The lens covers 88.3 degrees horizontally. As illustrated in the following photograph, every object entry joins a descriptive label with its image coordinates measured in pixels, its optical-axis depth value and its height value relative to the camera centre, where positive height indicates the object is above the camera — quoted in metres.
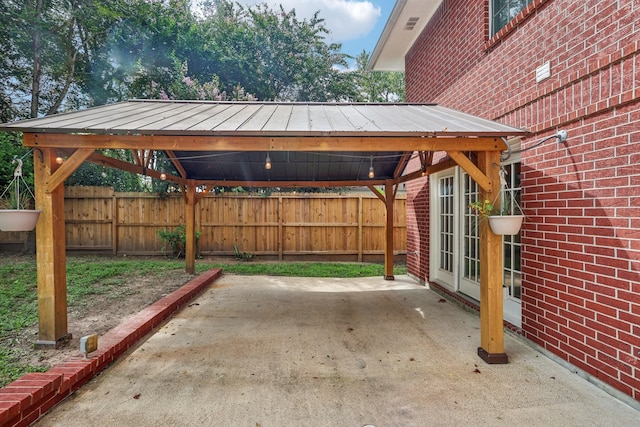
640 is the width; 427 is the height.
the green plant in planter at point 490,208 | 3.19 +0.05
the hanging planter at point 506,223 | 3.03 -0.10
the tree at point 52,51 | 8.57 +4.73
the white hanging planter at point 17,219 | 2.96 -0.01
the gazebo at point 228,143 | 3.18 +0.74
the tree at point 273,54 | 11.39 +5.88
